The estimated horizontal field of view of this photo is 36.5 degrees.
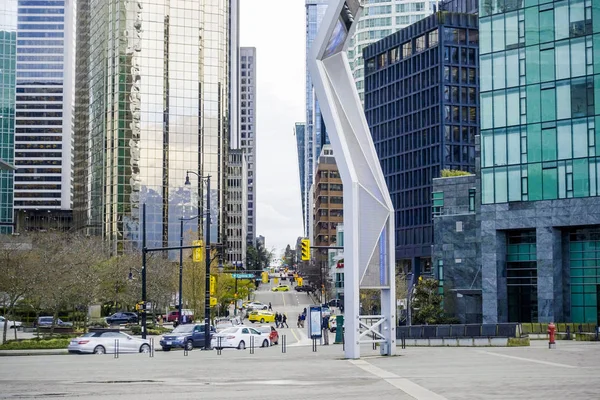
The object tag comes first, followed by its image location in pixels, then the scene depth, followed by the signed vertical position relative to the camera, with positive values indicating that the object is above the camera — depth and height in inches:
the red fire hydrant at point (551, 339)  1545.3 -136.0
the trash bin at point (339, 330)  2082.8 -161.9
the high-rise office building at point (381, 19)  6796.3 +1798.3
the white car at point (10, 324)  3120.6 -236.2
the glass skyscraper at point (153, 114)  6195.9 +1011.6
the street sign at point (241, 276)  3937.5 -72.4
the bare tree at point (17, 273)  2199.8 -35.1
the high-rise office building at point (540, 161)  2367.1 +265.0
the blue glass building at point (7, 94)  5374.0 +1017.5
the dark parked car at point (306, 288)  6488.2 -214.5
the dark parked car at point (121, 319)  3639.3 -238.2
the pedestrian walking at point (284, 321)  3485.0 -236.2
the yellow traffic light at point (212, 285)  2808.6 -83.7
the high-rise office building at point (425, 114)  5408.5 +884.6
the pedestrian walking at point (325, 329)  2117.6 -167.1
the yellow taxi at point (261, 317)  3843.5 -243.3
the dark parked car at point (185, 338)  1966.0 -170.4
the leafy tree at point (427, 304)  2847.0 -142.5
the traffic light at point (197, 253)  2256.4 +16.1
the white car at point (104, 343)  1807.3 -167.5
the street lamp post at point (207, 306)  1917.6 -100.5
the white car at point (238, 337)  1977.1 -171.1
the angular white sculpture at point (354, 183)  1290.6 +110.6
